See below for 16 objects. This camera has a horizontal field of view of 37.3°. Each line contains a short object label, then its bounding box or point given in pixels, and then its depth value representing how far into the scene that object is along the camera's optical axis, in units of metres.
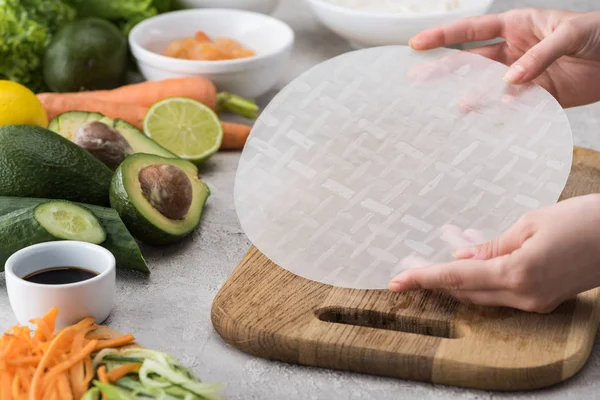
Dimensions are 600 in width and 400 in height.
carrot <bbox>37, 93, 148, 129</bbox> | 2.38
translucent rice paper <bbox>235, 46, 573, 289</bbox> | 1.55
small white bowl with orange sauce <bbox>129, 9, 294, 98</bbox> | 2.51
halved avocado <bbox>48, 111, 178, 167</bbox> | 2.04
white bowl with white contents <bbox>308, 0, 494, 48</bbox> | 2.68
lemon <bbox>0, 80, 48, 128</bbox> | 2.09
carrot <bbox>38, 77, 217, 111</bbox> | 2.43
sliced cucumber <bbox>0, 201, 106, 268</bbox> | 1.62
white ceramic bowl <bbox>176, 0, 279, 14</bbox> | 2.99
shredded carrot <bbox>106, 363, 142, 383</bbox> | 1.31
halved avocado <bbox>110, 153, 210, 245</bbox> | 1.75
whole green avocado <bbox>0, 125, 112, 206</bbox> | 1.78
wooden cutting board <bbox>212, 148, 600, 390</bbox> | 1.36
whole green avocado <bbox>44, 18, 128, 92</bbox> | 2.54
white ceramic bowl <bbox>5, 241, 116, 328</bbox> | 1.47
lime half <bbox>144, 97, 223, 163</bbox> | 2.20
